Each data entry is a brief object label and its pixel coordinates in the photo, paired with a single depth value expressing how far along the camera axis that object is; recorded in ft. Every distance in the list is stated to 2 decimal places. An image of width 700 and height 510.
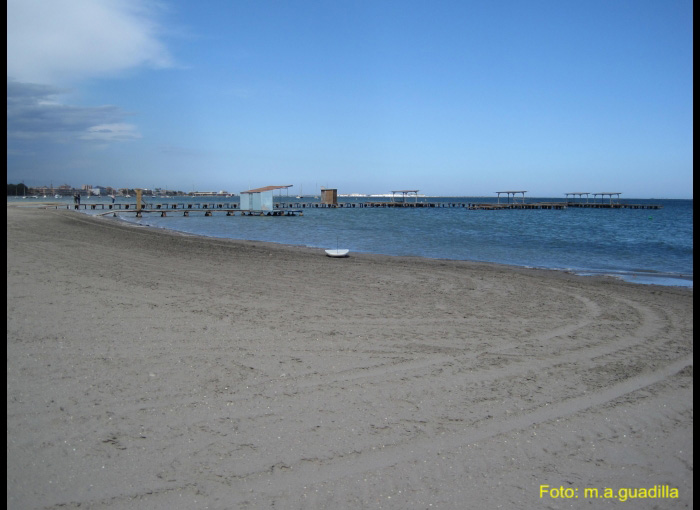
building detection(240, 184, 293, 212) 153.25
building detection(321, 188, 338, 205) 270.67
